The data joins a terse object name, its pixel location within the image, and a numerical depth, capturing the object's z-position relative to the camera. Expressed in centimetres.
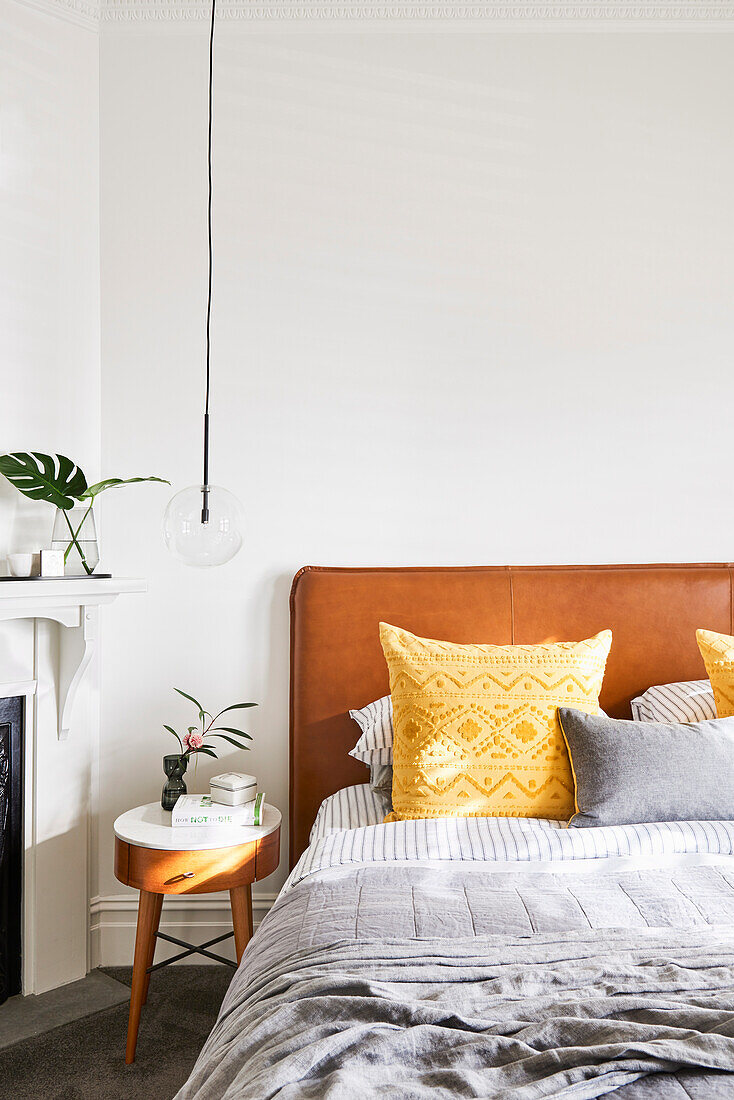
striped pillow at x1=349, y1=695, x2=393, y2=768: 235
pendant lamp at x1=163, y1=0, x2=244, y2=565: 209
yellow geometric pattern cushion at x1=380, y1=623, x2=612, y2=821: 205
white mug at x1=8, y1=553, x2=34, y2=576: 237
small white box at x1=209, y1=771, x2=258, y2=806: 232
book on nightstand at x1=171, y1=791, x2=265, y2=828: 223
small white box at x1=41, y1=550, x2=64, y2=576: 240
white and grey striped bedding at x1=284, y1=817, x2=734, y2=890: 184
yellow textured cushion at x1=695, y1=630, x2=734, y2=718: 221
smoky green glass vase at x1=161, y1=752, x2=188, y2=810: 241
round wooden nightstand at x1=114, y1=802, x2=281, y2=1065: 219
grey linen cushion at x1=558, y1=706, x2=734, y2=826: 194
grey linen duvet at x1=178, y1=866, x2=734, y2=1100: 106
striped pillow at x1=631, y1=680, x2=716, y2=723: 236
